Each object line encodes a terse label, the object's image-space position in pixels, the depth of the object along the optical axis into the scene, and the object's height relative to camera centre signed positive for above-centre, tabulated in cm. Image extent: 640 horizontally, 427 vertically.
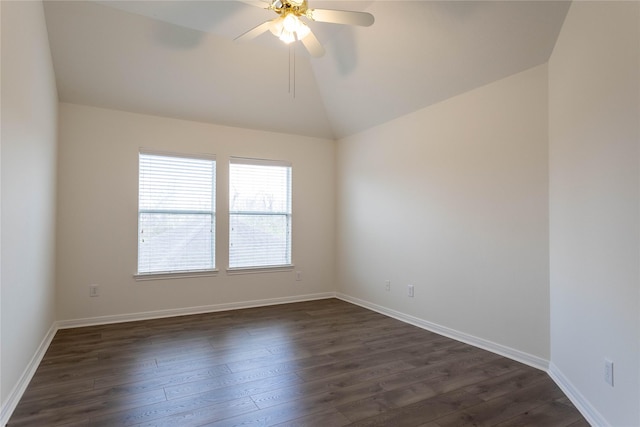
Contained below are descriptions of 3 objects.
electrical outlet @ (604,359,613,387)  190 -87
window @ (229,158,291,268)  482 +7
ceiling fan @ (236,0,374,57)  239 +145
